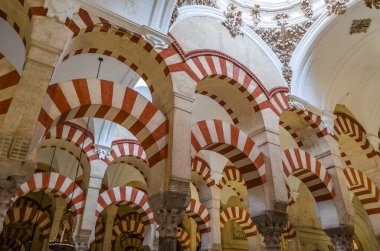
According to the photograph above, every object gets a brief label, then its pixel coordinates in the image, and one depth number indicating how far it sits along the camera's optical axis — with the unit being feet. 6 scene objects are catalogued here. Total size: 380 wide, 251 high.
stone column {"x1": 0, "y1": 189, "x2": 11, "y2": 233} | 7.45
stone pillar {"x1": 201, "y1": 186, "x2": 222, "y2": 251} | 19.42
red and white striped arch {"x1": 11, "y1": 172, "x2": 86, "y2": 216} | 18.67
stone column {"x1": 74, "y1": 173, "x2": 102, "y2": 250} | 16.75
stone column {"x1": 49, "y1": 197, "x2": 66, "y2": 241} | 22.50
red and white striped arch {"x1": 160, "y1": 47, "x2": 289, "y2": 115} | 13.32
